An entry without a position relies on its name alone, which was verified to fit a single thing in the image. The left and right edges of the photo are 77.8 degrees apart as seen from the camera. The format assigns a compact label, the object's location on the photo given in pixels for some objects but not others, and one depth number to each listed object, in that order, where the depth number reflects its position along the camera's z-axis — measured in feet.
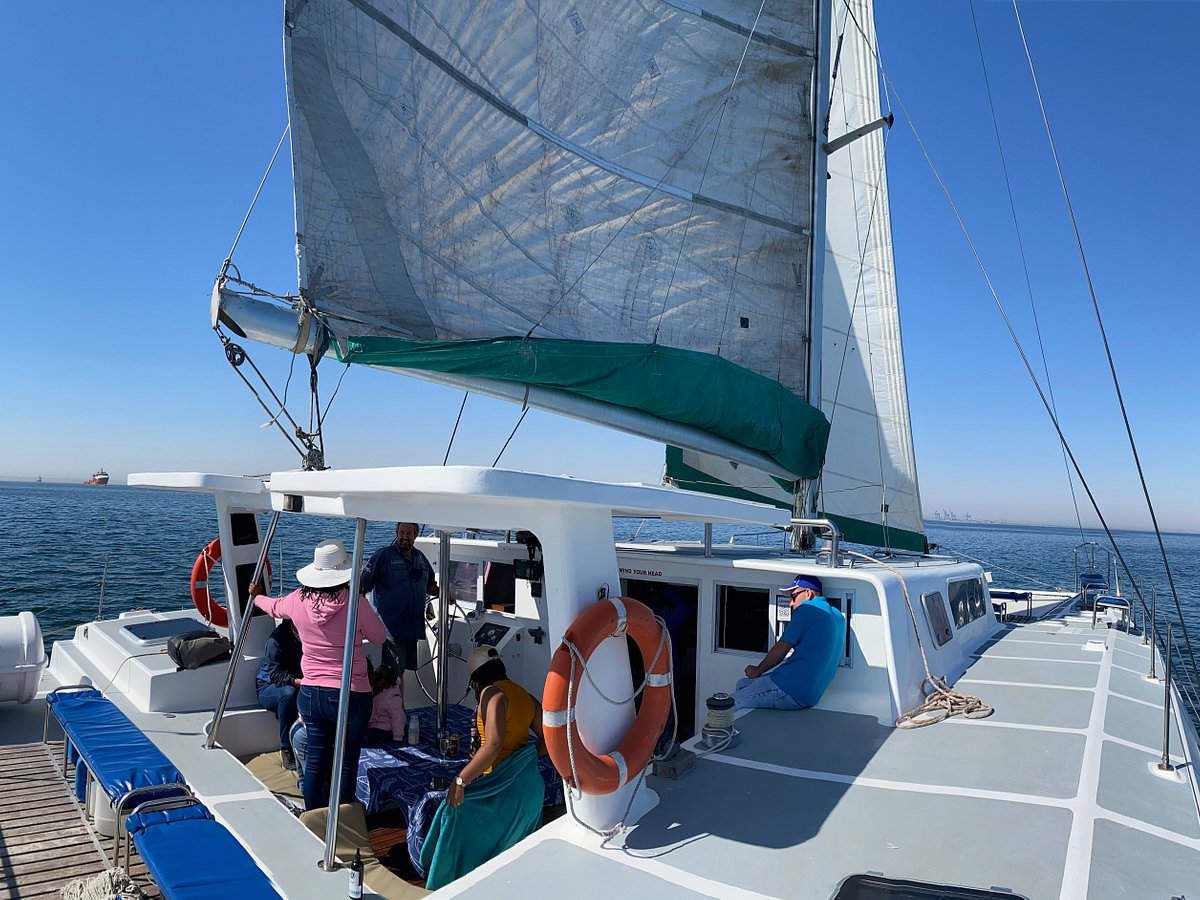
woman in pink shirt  14.43
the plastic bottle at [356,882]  10.74
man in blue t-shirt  18.04
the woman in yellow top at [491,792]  12.95
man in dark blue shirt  20.63
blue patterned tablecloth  16.61
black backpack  19.30
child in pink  18.71
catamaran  10.89
